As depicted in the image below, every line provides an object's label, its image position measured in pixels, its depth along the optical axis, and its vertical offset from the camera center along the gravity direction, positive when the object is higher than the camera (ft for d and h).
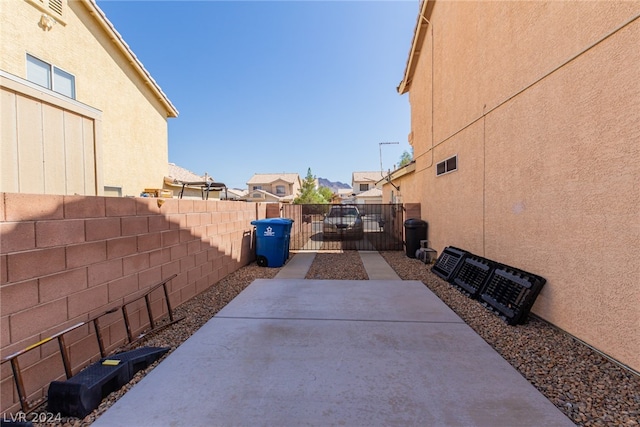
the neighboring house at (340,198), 132.41 +5.91
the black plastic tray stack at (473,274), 16.08 -4.26
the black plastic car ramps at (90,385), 7.14 -4.76
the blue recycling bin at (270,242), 24.43 -2.97
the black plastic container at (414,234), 28.78 -2.87
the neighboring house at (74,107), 9.27 +10.15
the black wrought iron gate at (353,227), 35.06 -2.67
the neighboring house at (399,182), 35.79 +3.75
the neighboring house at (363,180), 170.71 +16.70
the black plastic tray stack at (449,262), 19.51 -4.22
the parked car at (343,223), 36.91 -2.09
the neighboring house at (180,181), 43.98 +4.33
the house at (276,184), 175.42 +14.99
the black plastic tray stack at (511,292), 12.39 -4.25
